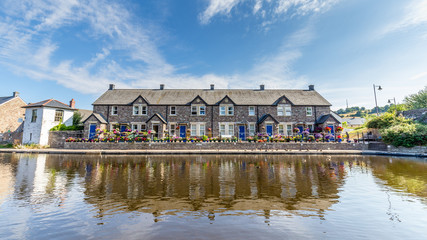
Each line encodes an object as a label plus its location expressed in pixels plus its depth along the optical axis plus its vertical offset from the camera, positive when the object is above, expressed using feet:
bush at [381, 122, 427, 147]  64.80 +0.81
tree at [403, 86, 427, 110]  111.74 +23.65
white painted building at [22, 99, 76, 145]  88.48 +9.63
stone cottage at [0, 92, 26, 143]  107.76 +16.66
